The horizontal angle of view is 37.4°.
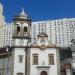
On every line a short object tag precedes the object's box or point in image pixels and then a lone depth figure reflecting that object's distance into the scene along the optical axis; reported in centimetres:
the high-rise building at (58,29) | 5872
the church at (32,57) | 1770
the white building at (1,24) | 5534
